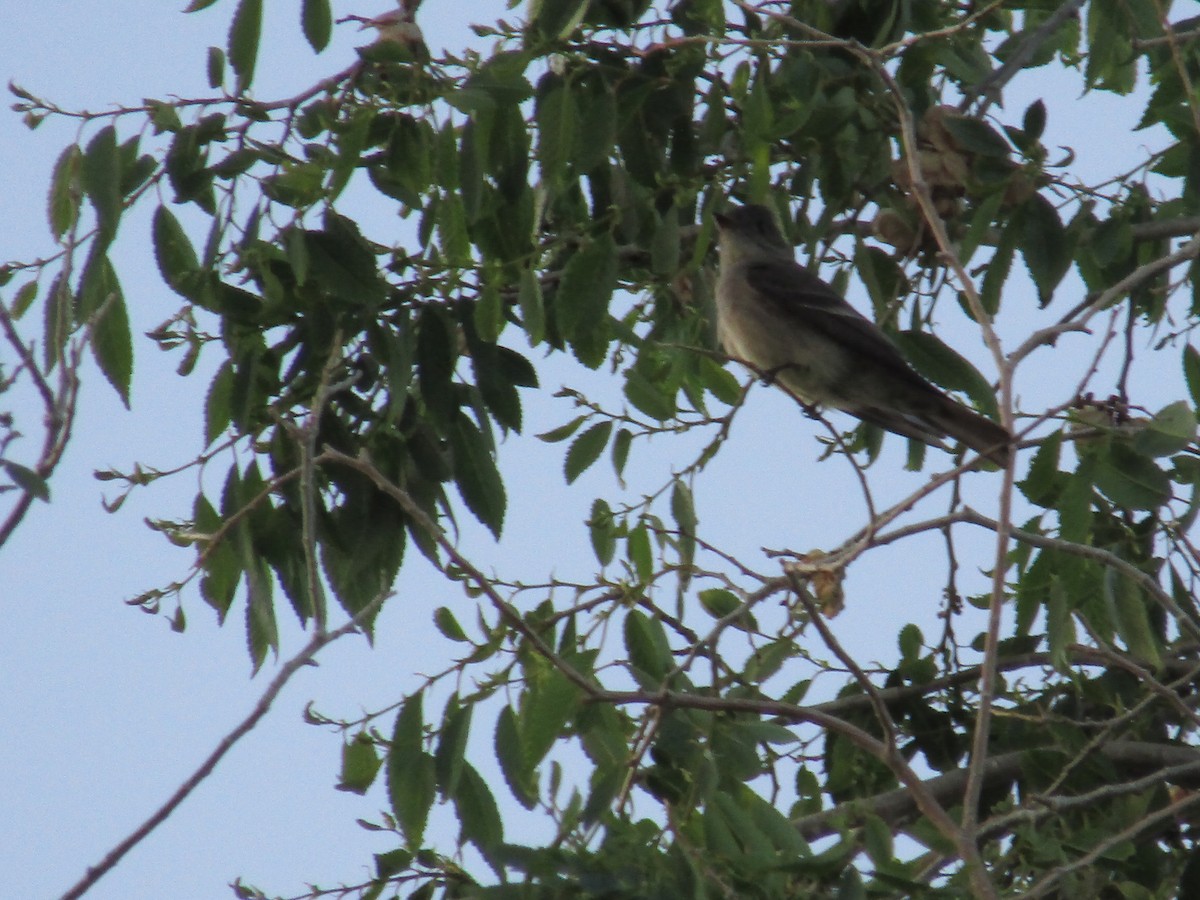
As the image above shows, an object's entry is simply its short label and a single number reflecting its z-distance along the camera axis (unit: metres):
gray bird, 13.38
